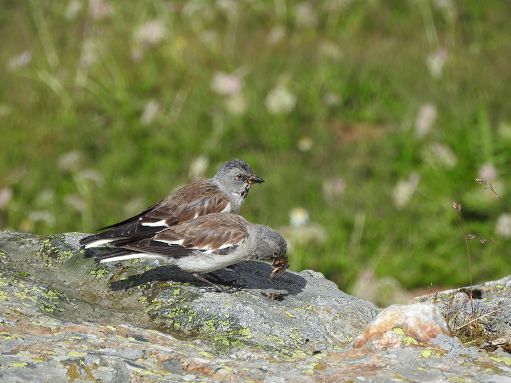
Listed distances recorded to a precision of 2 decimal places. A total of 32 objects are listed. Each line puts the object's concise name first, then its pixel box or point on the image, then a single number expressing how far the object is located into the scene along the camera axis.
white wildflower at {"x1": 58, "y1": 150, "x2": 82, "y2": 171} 11.09
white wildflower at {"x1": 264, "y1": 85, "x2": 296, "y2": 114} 12.34
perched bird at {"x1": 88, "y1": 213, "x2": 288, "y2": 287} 6.16
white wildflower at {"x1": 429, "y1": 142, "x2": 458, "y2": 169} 11.19
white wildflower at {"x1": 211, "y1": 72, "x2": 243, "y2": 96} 12.37
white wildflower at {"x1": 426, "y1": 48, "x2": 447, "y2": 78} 12.62
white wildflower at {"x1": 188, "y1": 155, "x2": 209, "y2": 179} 11.15
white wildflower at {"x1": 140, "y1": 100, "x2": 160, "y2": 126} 12.27
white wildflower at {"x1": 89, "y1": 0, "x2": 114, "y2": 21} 12.96
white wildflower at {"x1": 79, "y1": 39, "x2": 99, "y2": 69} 13.02
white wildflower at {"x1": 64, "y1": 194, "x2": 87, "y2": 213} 10.62
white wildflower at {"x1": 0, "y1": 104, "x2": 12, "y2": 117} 12.73
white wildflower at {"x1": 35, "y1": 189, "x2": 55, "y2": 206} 11.09
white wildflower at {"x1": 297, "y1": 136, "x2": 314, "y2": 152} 11.94
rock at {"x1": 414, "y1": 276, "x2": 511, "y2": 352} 5.09
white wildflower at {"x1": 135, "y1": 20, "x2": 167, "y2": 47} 13.27
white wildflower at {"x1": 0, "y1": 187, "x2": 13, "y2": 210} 10.94
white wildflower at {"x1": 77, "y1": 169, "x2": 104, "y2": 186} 10.40
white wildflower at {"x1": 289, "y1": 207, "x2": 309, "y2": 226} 10.50
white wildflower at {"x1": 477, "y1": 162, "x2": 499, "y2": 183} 10.30
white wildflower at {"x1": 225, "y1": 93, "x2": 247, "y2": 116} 12.38
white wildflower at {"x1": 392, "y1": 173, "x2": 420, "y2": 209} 10.77
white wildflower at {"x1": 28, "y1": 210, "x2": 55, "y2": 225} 10.61
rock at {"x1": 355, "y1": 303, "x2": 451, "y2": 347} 4.77
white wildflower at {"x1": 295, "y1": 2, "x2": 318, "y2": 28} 14.61
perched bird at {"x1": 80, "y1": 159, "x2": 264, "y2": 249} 6.52
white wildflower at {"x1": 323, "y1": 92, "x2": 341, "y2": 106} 12.62
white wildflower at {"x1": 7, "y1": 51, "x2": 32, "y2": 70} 11.91
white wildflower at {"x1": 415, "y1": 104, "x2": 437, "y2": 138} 11.55
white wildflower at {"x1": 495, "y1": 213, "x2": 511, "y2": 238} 10.30
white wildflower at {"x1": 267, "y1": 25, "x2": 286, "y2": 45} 14.18
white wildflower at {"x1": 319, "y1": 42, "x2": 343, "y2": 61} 13.34
